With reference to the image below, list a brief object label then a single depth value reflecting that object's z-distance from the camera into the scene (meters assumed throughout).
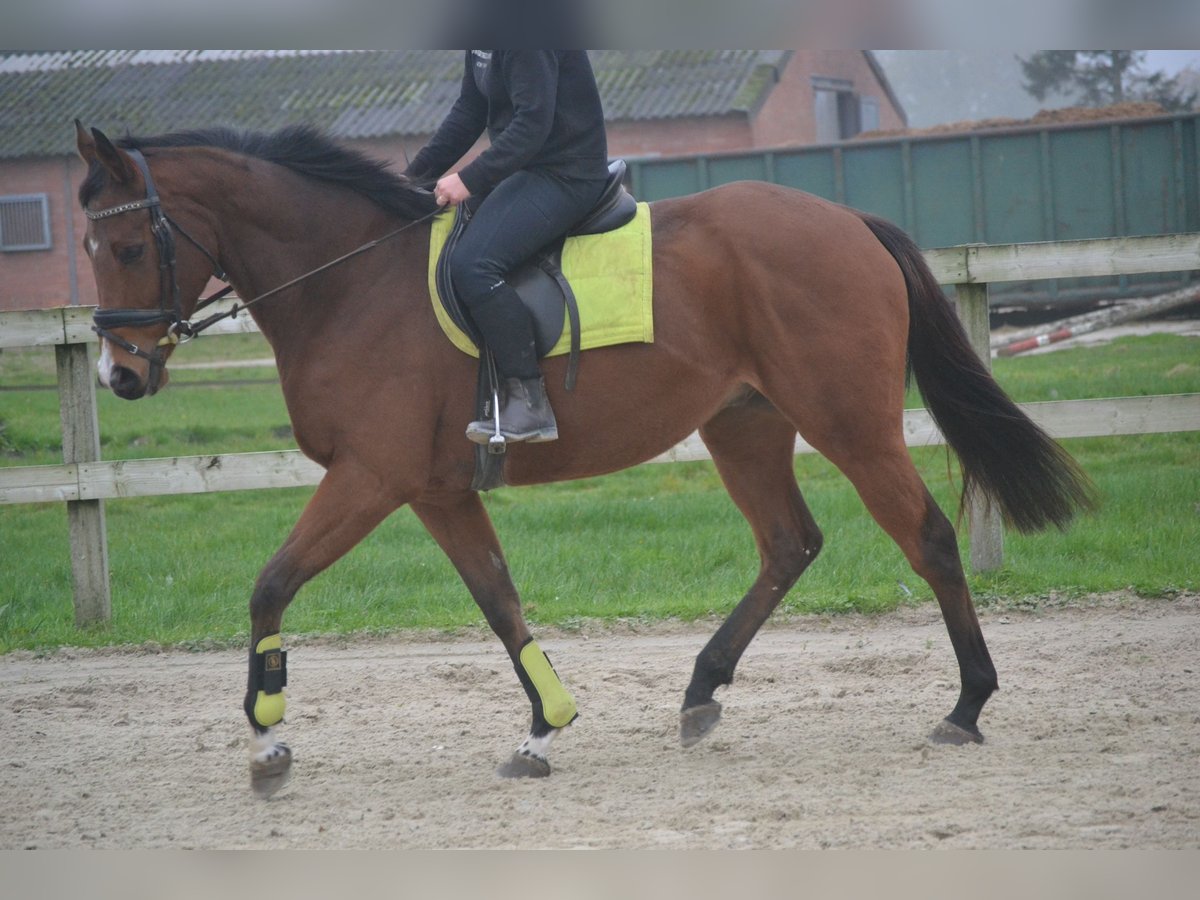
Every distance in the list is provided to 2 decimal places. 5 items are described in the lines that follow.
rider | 7.86
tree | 62.09
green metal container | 32.47
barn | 41.37
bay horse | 8.03
